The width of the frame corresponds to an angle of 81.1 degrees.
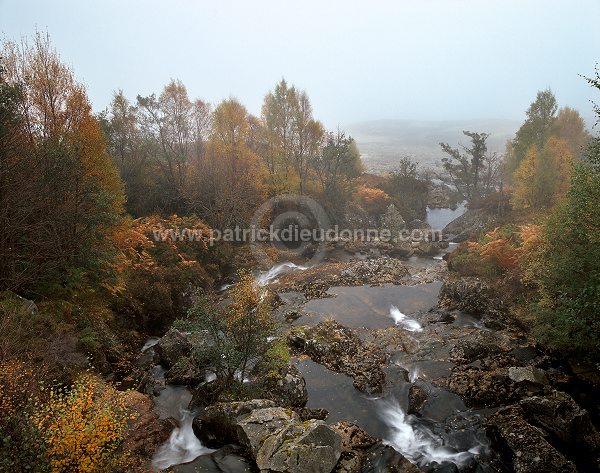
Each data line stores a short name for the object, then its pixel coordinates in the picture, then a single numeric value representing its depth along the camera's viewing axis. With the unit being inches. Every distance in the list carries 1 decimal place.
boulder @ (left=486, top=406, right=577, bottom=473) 507.2
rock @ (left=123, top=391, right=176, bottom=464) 563.2
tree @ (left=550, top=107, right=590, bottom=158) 2532.0
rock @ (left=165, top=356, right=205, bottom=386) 765.9
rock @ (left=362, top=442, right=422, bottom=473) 533.6
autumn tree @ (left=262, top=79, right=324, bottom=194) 1988.2
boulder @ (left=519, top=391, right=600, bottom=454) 566.9
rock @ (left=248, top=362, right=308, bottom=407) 707.4
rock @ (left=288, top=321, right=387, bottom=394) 795.4
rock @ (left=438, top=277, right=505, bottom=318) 1077.8
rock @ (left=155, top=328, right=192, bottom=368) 821.9
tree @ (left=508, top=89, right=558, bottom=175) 2224.4
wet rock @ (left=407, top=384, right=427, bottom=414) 707.4
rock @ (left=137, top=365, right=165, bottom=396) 724.0
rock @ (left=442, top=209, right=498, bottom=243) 2020.2
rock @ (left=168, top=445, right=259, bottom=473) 523.5
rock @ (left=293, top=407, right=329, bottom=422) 681.6
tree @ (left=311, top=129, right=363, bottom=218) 2134.6
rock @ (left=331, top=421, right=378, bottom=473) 534.9
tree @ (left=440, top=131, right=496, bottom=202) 2394.2
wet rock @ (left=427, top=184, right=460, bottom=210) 3065.9
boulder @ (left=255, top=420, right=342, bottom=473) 493.4
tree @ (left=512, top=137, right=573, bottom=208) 1706.4
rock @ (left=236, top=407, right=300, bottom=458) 543.5
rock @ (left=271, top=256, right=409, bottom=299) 1347.2
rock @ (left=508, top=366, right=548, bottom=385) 720.3
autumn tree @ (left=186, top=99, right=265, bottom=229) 1576.0
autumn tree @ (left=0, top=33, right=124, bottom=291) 716.0
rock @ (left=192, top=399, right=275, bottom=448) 595.5
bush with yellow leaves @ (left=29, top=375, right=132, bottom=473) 378.0
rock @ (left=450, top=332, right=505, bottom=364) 852.0
